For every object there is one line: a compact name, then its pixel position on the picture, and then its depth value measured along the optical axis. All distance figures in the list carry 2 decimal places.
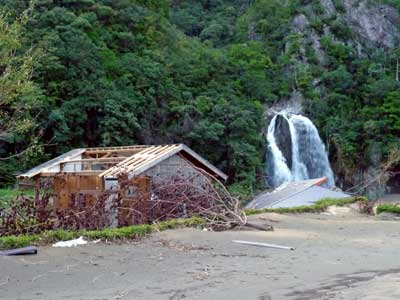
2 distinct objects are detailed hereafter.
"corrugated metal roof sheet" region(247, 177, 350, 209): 24.12
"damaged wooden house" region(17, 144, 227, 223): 15.59
